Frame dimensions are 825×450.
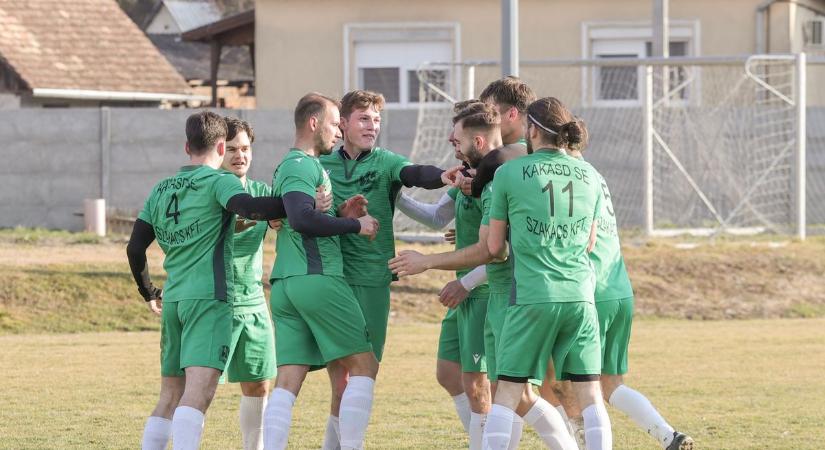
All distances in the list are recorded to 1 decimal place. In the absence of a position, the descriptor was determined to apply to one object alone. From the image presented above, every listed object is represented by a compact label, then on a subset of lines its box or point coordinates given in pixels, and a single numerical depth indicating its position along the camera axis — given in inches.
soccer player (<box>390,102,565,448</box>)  599.5
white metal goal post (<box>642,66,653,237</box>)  1772.9
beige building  2241.6
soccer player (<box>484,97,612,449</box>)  564.1
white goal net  1792.6
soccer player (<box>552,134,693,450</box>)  615.5
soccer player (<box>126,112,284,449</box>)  598.2
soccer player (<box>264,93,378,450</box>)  609.0
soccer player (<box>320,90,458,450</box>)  649.6
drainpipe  2236.7
